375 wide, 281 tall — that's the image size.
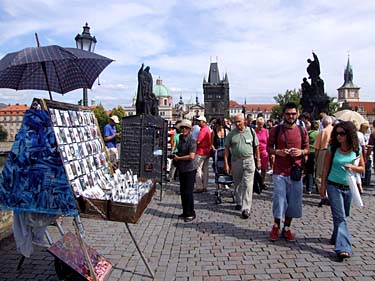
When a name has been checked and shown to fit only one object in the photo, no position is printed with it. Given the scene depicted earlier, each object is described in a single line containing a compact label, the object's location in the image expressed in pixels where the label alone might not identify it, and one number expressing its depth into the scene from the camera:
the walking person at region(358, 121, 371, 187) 10.21
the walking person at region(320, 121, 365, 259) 4.80
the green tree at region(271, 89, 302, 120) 63.47
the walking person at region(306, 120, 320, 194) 8.77
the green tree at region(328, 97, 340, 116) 65.09
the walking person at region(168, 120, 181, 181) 11.77
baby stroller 8.12
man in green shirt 6.88
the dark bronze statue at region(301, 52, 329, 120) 20.47
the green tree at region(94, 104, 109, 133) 81.44
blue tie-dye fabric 3.57
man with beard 5.42
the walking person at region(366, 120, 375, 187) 9.24
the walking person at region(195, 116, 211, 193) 9.32
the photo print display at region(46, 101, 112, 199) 3.66
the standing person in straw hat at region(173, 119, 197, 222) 6.67
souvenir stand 3.53
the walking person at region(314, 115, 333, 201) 7.73
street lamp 9.09
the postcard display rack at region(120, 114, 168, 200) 8.77
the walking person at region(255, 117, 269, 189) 9.37
